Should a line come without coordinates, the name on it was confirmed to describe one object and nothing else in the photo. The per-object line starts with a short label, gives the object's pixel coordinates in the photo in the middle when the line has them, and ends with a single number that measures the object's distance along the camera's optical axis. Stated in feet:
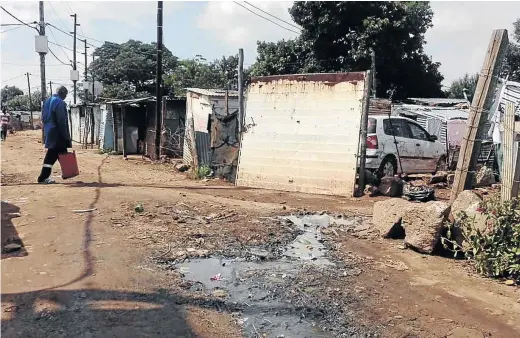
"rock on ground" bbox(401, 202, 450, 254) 18.11
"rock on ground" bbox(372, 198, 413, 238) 20.27
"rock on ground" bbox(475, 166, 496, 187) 37.45
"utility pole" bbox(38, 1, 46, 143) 83.10
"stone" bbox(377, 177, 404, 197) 30.32
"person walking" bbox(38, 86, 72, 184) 31.14
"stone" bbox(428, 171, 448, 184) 36.78
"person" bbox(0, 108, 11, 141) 91.59
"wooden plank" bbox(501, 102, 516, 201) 17.67
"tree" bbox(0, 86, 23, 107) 258.63
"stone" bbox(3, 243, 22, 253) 16.86
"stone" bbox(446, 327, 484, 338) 11.84
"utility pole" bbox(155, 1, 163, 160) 53.01
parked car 35.05
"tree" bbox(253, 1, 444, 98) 70.74
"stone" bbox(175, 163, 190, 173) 44.36
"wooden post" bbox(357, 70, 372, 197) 29.53
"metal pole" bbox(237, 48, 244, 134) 36.09
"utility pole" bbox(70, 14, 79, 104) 115.85
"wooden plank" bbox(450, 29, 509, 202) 19.61
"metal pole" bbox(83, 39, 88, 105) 102.08
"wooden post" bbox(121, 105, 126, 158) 61.36
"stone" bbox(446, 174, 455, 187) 36.29
